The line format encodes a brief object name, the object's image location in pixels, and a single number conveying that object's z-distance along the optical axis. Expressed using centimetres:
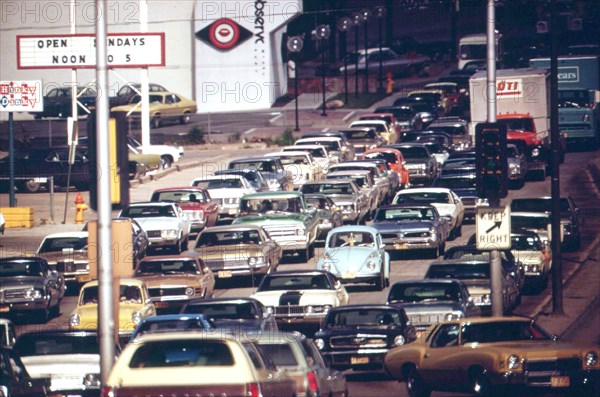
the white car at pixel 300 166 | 4366
